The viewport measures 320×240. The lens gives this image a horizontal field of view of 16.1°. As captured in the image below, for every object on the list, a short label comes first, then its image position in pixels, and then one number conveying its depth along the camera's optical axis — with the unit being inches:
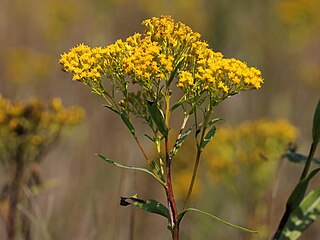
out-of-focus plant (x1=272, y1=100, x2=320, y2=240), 121.7
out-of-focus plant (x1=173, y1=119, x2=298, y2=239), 227.0
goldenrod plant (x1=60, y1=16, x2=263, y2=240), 107.1
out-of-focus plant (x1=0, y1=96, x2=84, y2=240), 196.7
